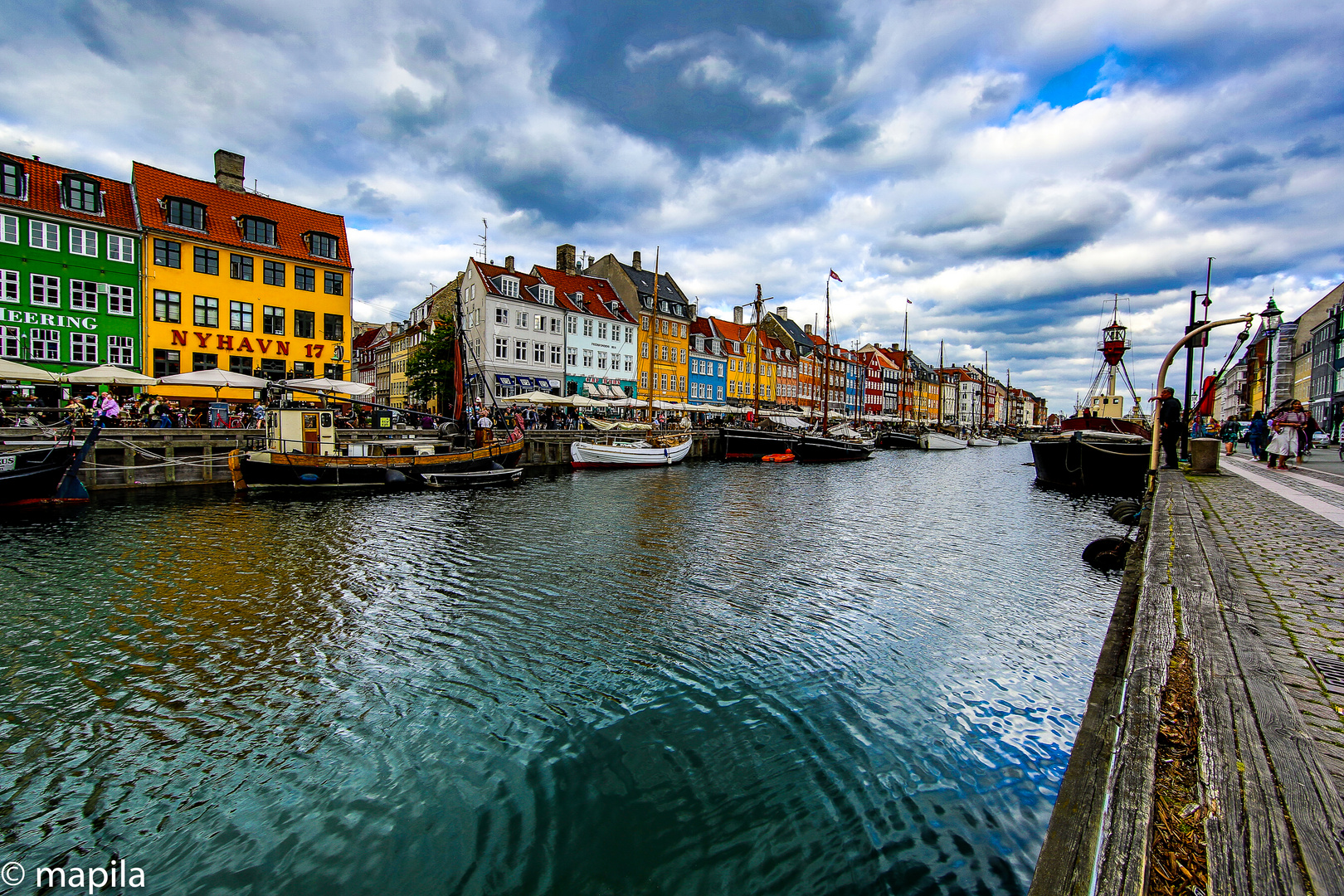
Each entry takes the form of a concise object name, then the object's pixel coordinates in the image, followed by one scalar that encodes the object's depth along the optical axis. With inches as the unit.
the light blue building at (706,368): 2714.1
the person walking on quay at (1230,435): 1070.1
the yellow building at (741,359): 2928.2
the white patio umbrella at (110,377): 868.0
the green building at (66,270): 1128.2
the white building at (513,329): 1863.9
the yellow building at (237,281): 1289.4
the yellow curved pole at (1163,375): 530.0
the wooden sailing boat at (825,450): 1790.1
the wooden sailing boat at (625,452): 1353.3
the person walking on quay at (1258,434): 917.2
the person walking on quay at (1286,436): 724.7
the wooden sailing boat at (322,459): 825.5
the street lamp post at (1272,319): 677.3
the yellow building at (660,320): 2413.9
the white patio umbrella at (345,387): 1128.2
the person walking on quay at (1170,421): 684.1
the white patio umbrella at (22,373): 791.2
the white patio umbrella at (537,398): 1375.5
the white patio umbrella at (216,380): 916.6
